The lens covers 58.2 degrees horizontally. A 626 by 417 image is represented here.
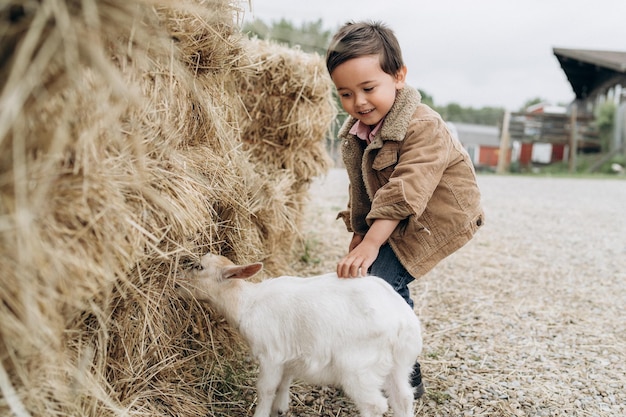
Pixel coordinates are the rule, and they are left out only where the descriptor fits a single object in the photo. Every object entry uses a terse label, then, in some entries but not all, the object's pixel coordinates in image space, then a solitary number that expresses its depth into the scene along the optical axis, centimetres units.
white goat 234
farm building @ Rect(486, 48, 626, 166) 2011
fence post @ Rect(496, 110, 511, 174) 2039
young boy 262
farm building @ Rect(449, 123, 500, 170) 3428
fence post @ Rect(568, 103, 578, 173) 1992
